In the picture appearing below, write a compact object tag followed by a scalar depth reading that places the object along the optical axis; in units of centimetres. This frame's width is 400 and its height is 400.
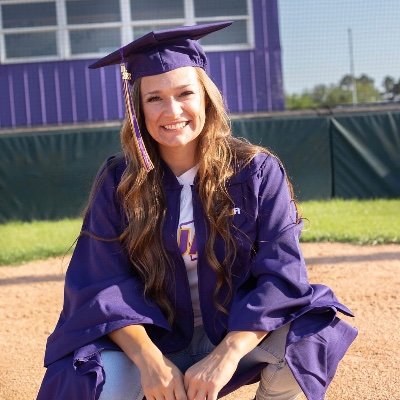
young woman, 267
